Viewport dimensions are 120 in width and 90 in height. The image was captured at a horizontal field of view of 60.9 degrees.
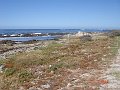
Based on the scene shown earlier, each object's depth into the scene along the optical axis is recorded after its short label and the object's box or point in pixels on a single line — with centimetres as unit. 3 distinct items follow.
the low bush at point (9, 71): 671
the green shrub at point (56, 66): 733
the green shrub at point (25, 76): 607
